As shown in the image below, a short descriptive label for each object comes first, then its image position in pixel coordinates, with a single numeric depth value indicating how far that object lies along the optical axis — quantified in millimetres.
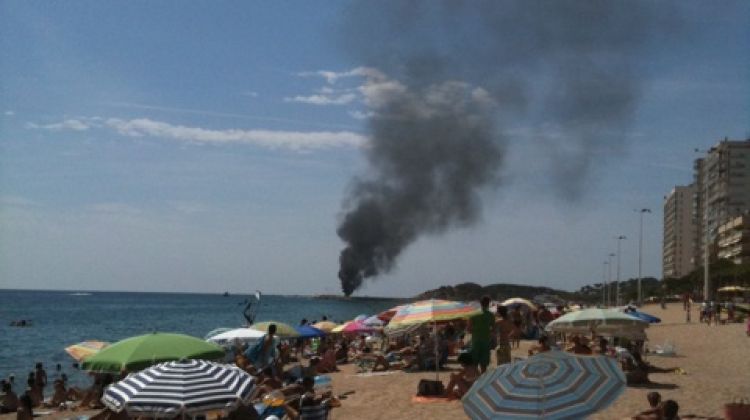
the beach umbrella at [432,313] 13531
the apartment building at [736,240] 97125
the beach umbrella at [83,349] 15567
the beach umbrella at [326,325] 27641
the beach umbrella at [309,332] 20839
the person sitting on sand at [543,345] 14046
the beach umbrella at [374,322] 24828
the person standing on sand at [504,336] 13195
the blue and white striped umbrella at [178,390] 6732
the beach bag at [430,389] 12578
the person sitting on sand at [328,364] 19702
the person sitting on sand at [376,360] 18219
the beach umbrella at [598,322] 15648
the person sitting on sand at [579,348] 14422
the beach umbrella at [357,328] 24391
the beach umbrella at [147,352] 8844
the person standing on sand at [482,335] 12781
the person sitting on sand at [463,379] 11980
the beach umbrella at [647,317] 21617
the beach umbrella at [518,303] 27750
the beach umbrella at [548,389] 6004
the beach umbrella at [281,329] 18172
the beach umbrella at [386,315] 24342
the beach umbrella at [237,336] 16094
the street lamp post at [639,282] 70188
